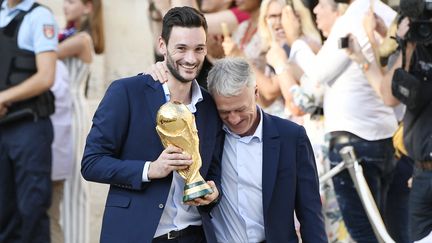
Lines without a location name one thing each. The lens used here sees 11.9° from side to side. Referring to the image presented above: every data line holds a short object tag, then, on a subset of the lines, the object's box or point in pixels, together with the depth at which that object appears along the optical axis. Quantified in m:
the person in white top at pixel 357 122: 12.16
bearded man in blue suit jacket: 8.55
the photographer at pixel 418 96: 10.71
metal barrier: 11.51
